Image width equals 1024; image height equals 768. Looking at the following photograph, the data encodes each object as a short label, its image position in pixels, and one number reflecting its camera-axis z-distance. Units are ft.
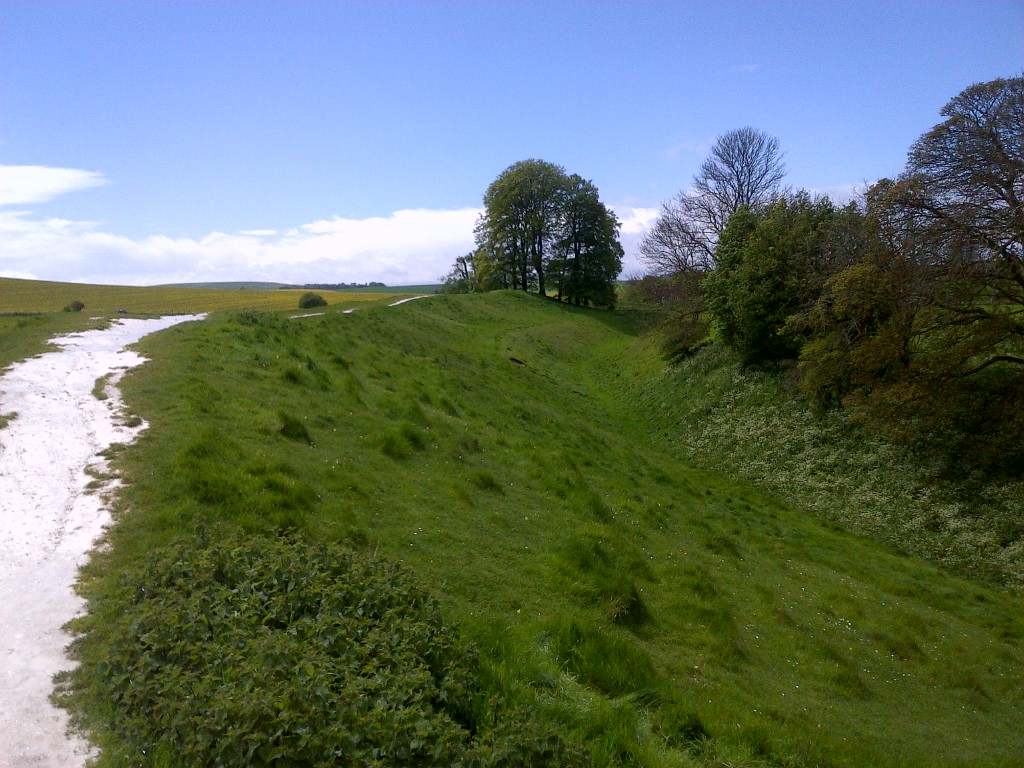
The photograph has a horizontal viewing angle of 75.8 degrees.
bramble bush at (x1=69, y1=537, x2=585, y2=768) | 15.06
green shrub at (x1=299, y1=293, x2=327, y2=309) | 132.26
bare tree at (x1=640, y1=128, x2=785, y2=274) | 140.36
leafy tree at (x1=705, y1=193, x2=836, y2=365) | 90.68
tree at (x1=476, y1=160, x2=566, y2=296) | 232.12
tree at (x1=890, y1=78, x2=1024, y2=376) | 59.26
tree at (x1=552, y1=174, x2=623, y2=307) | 232.73
